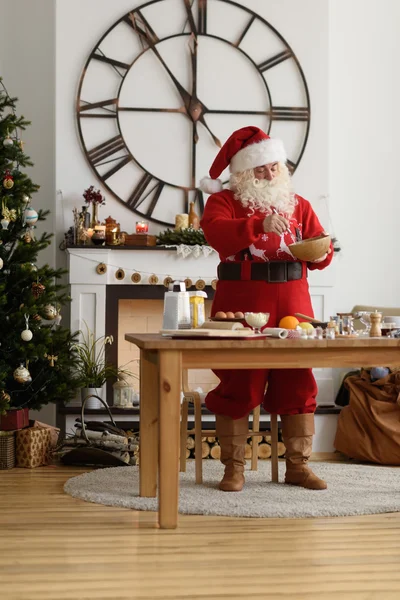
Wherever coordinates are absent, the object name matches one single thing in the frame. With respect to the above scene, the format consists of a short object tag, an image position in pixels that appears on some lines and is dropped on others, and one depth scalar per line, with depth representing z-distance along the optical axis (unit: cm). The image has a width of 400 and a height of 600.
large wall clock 552
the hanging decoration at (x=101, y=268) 527
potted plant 514
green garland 533
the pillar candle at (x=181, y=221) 541
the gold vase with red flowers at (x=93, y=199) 534
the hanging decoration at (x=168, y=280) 532
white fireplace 527
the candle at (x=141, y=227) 537
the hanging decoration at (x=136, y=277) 531
